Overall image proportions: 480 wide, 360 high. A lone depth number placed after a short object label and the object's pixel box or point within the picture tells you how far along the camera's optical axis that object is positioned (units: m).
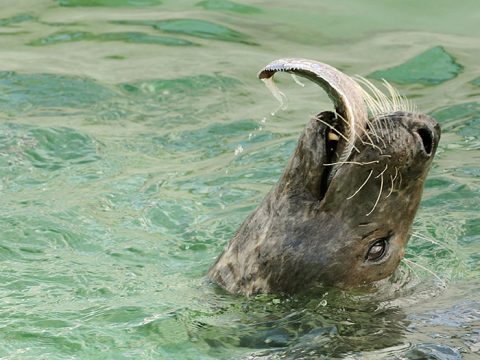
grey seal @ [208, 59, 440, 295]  8.18
